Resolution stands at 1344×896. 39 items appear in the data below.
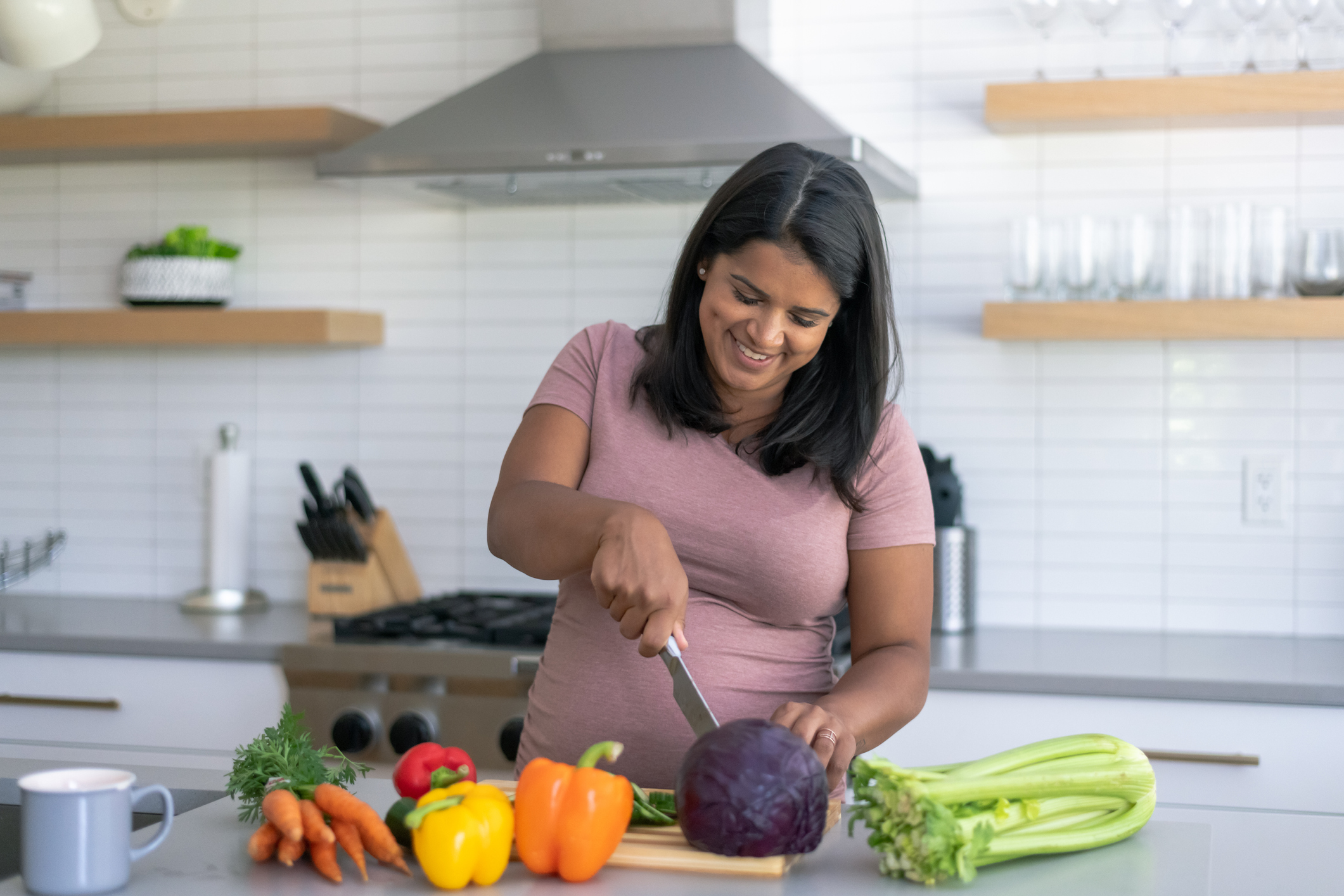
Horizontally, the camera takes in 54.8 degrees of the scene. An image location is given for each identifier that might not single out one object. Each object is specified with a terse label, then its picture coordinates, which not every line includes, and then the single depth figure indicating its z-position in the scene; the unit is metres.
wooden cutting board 1.03
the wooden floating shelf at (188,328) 2.83
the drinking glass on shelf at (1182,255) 2.49
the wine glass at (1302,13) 2.37
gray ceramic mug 0.95
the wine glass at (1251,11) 2.39
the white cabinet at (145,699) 2.47
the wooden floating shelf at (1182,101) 2.36
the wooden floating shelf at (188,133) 2.79
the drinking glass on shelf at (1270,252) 2.43
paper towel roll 2.94
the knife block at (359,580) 2.77
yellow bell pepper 0.98
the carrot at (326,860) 1.02
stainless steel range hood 2.33
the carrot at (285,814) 1.02
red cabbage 1.01
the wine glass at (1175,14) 2.44
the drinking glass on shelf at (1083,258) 2.50
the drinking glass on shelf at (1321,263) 2.38
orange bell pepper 1.00
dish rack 3.12
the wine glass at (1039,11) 2.52
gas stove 2.33
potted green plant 2.93
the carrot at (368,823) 1.04
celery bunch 1.00
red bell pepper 1.17
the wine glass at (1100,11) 2.47
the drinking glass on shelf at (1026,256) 2.52
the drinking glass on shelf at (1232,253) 2.45
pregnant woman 1.36
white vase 1.77
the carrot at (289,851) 1.04
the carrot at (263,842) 1.05
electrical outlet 2.62
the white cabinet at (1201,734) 2.09
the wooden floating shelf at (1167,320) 2.34
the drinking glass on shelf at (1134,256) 2.48
